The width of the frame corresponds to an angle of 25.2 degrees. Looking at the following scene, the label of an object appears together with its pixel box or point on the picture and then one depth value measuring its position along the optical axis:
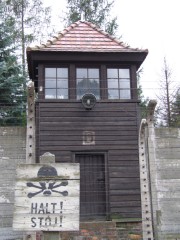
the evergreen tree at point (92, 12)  21.05
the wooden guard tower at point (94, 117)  10.53
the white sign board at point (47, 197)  4.55
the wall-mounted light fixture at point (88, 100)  10.67
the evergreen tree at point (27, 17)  21.05
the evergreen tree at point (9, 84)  14.32
